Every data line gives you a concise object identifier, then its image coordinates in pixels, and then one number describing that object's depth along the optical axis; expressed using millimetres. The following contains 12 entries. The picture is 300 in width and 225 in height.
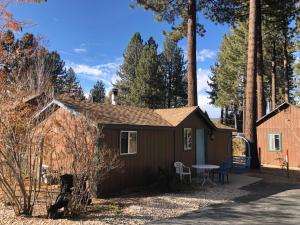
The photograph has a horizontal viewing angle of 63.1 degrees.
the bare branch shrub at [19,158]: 5710
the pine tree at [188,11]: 15147
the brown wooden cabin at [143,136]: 8268
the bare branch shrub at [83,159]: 6223
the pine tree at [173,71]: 29814
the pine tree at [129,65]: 29674
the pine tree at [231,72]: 26298
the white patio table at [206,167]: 9751
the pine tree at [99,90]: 42307
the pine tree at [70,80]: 29017
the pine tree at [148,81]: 26627
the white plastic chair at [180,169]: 9696
